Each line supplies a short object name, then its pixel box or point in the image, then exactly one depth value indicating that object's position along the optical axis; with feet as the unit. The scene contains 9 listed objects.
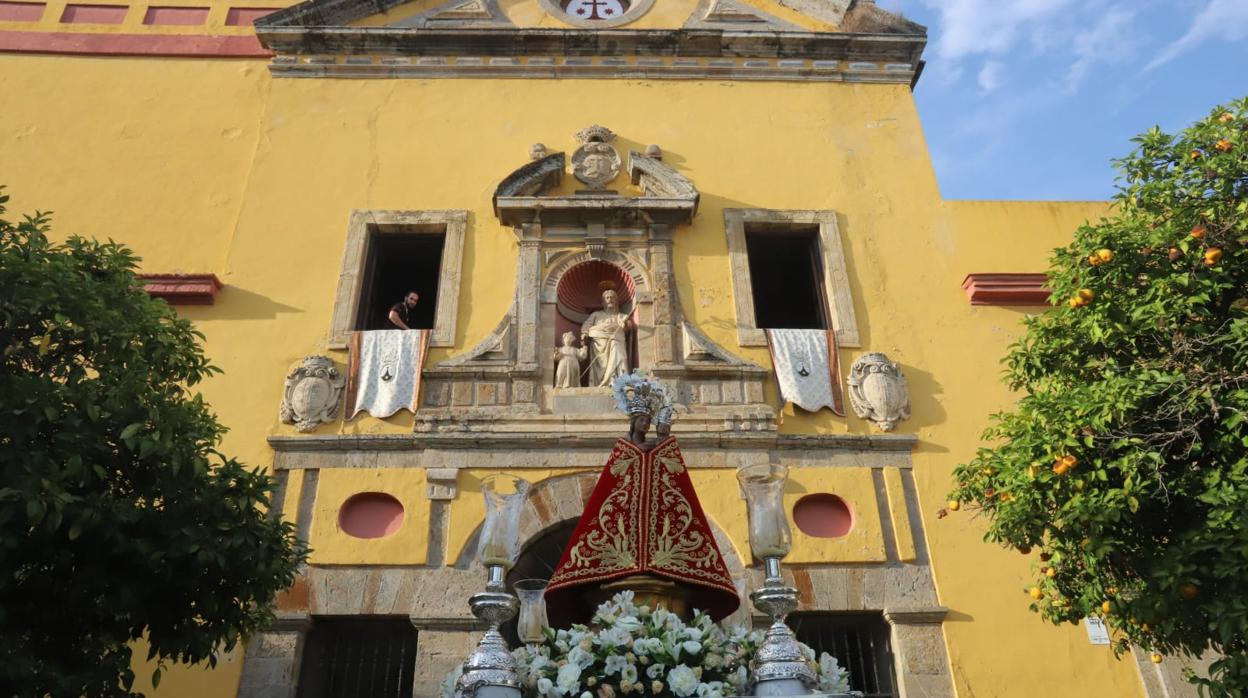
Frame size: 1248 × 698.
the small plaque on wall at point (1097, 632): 24.89
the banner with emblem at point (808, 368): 28.02
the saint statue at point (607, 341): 28.40
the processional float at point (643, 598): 13.64
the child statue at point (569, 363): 28.14
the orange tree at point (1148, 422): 17.40
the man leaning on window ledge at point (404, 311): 29.99
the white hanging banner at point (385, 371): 27.58
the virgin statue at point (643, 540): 15.51
